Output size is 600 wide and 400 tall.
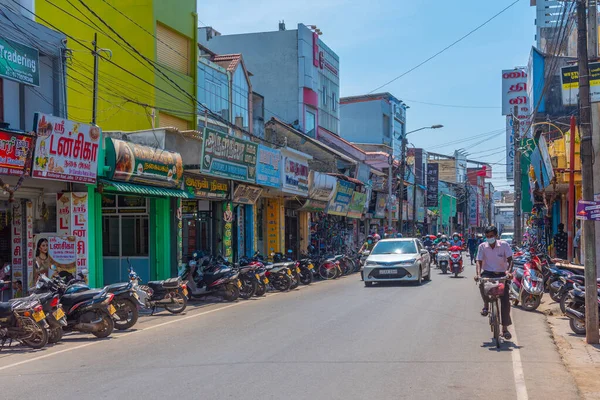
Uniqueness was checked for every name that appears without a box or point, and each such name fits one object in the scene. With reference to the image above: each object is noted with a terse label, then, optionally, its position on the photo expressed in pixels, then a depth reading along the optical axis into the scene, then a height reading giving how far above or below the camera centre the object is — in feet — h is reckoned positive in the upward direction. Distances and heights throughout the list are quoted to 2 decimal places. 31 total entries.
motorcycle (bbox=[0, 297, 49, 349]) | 35.29 -5.50
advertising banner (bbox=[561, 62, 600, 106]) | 35.81 +8.87
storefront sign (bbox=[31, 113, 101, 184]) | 48.88 +5.38
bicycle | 33.30 -4.12
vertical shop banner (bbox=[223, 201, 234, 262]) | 81.76 -1.12
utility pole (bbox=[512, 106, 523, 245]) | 125.80 +7.13
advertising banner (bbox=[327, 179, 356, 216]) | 124.77 +3.56
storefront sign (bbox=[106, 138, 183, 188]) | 56.80 +5.01
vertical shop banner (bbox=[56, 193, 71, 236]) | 55.31 +0.55
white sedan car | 70.38 -4.90
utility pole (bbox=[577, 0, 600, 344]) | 34.71 +2.44
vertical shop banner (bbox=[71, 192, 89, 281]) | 55.16 -0.13
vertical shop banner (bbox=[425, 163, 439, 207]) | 235.40 +11.01
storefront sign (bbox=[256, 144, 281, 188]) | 85.92 +6.77
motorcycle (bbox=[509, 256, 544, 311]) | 49.88 -5.41
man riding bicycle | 36.11 -2.33
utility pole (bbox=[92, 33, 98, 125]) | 55.42 +11.29
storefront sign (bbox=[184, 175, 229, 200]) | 72.13 +3.58
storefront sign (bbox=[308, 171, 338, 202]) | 110.22 +5.41
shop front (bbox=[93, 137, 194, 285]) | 65.82 -0.86
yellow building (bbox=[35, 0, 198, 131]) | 77.05 +17.94
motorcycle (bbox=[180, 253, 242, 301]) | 58.08 -5.51
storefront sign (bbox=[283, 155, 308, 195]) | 96.32 +6.44
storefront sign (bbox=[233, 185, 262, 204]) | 84.69 +3.15
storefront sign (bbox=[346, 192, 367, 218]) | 137.59 +2.47
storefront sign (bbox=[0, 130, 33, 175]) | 45.73 +4.79
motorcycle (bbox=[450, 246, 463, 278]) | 86.12 -6.03
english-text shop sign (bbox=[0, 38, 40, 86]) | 48.08 +11.80
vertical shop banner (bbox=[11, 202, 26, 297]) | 55.72 -1.58
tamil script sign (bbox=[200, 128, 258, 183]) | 70.18 +7.01
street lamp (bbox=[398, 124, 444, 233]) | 136.56 +12.02
